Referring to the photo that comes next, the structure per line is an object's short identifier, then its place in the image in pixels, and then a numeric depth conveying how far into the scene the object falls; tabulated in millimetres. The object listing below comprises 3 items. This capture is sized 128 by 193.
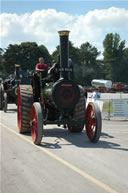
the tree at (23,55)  71312
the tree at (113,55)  74625
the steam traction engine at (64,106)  7426
